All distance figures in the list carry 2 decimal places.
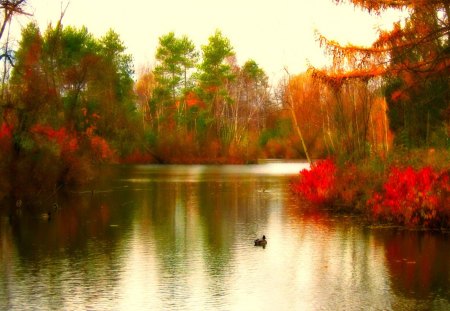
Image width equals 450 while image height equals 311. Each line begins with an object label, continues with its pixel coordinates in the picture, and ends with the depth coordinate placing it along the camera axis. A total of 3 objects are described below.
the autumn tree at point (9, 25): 20.67
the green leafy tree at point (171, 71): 81.44
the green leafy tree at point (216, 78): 78.44
